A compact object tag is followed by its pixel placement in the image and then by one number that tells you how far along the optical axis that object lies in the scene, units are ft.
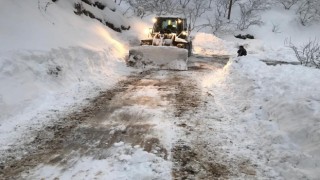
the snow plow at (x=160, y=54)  33.19
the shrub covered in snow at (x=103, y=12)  41.72
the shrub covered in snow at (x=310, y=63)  28.91
